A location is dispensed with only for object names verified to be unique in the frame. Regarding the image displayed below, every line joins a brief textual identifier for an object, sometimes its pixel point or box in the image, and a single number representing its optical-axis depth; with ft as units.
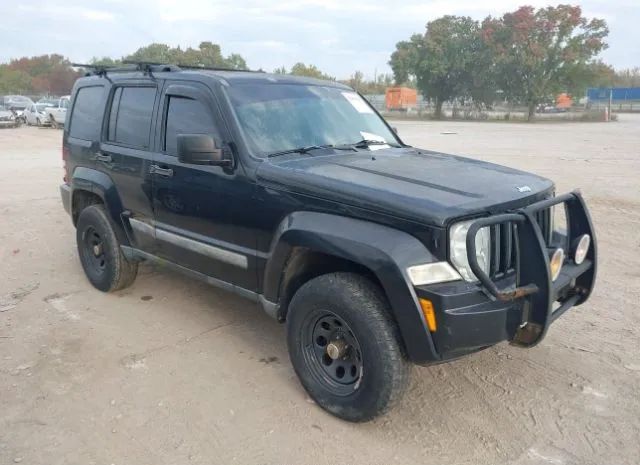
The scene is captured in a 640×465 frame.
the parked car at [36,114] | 98.43
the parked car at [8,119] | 98.53
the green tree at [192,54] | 168.25
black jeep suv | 9.44
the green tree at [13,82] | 222.69
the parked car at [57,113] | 93.11
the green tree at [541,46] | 133.18
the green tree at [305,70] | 223.45
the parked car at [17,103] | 110.03
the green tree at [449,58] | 148.56
